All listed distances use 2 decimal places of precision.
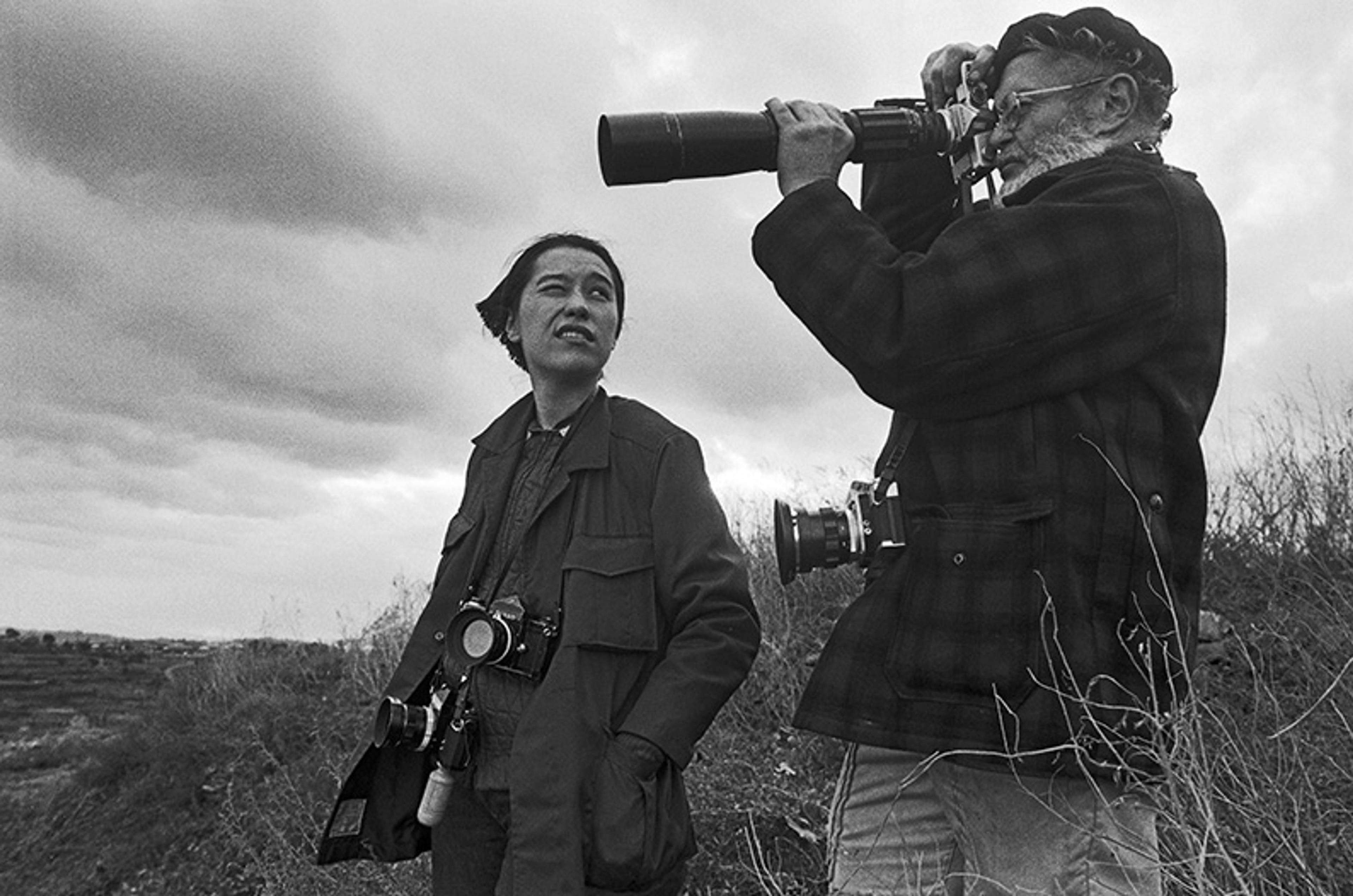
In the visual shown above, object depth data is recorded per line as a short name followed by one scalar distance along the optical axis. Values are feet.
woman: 6.77
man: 4.63
